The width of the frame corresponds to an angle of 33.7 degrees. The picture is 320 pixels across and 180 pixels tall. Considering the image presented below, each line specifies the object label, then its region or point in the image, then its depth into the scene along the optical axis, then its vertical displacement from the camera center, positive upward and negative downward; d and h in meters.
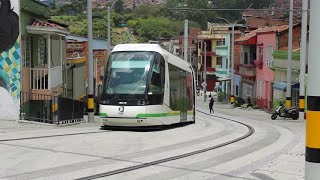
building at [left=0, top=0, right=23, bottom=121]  20.88 -0.49
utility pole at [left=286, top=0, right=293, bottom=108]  34.69 -0.38
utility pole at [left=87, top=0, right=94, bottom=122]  26.52 -0.63
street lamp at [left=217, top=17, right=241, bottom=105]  62.69 -2.41
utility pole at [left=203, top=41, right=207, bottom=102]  81.05 -5.61
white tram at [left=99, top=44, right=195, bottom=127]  18.89 -0.98
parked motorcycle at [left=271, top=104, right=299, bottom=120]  35.12 -3.46
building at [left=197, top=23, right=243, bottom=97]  82.77 +1.56
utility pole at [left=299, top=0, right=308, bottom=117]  29.86 +0.47
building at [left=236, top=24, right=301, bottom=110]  48.81 -0.32
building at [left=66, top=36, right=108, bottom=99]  41.12 -0.44
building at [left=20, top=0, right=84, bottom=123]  24.23 -0.71
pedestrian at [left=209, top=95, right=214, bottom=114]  47.24 -3.81
